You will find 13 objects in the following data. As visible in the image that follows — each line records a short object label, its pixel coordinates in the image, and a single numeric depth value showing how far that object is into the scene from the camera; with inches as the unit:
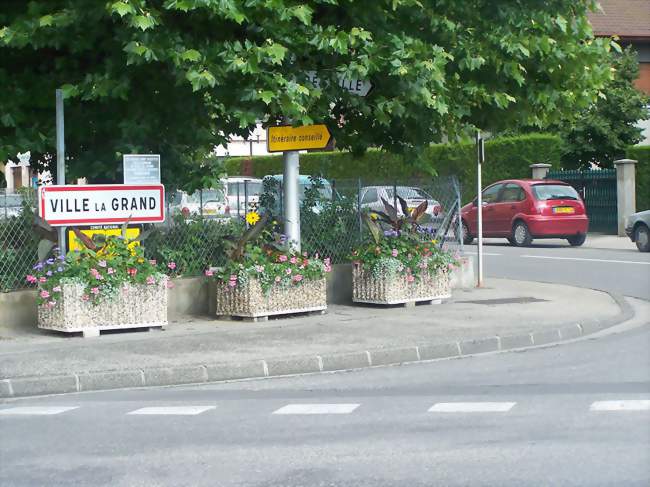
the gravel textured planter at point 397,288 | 599.8
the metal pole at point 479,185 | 711.7
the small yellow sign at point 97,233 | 530.6
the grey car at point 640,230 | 1014.9
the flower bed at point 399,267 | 600.4
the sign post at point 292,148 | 583.2
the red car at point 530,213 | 1118.4
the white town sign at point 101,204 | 524.4
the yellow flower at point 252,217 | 606.5
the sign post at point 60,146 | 516.4
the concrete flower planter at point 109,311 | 503.5
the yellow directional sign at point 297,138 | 582.2
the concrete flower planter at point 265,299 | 551.2
